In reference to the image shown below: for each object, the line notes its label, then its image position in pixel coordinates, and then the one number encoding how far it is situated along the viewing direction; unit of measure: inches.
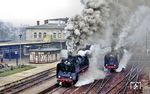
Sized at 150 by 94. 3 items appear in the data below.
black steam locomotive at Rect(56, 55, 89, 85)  1087.0
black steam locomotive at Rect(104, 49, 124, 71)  1446.9
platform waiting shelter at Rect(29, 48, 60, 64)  1934.1
